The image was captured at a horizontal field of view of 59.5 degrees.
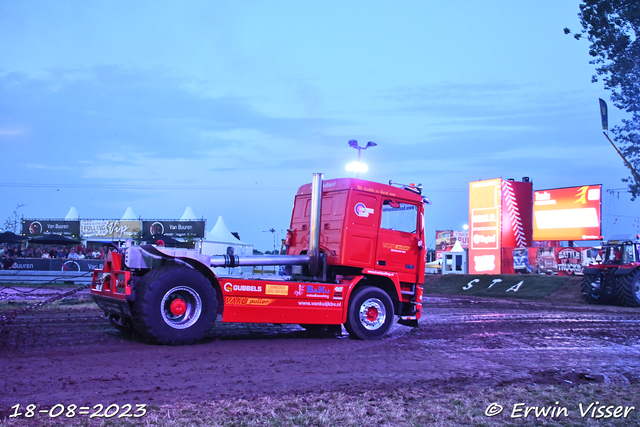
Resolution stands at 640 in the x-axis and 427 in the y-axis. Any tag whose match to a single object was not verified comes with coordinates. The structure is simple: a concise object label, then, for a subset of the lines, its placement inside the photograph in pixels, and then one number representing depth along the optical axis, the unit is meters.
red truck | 8.45
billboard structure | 40.34
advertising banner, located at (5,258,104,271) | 26.80
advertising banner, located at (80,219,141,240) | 54.62
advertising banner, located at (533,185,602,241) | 37.94
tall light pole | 16.08
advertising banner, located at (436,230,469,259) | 68.94
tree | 24.06
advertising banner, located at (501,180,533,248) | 40.69
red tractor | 21.06
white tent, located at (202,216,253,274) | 31.70
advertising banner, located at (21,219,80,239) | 56.56
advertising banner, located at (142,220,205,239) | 53.16
